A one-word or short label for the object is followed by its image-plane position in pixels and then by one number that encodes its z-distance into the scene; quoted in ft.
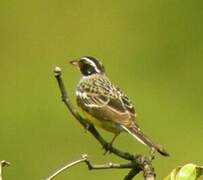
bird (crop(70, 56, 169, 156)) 35.88
